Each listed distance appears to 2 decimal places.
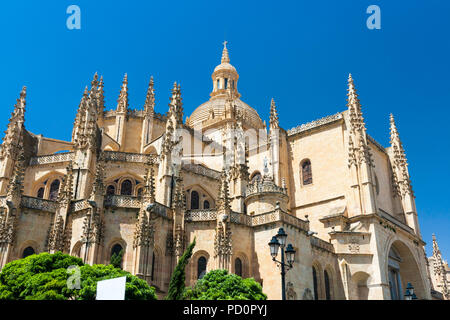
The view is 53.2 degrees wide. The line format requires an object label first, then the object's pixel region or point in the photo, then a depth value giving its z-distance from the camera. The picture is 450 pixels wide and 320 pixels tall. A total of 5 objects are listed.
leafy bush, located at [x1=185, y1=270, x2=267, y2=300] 19.59
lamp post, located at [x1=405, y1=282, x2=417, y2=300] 21.83
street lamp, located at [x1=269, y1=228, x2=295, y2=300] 14.37
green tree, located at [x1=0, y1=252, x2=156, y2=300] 18.04
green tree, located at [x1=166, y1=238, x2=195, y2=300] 19.02
